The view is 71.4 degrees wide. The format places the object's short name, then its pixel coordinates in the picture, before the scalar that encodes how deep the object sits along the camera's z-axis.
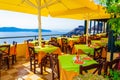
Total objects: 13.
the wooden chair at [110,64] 1.37
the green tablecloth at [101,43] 3.50
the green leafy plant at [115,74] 1.00
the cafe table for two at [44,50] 2.52
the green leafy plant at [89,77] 0.97
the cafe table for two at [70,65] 1.52
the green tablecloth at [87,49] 2.65
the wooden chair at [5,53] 2.82
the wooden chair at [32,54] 2.56
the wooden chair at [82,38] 4.74
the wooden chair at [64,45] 4.25
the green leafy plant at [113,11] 0.89
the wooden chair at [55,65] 1.68
